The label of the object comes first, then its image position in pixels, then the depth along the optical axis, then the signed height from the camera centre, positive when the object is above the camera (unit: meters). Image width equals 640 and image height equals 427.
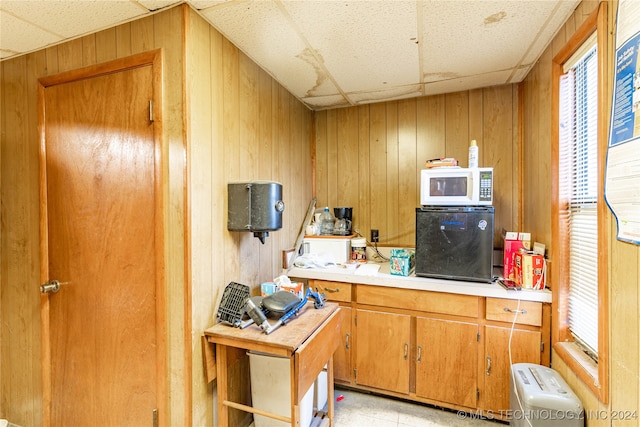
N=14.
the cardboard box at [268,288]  1.85 -0.53
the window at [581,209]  1.22 -0.02
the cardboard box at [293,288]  1.91 -0.55
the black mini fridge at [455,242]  1.88 -0.25
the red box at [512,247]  1.96 -0.29
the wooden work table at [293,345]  1.33 -0.70
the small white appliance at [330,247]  2.50 -0.36
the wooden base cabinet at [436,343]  1.81 -0.95
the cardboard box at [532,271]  1.78 -0.42
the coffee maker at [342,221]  2.71 -0.14
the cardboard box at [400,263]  2.10 -0.42
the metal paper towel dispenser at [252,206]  1.66 +0.01
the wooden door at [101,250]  1.48 -0.23
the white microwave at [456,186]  1.90 +0.14
